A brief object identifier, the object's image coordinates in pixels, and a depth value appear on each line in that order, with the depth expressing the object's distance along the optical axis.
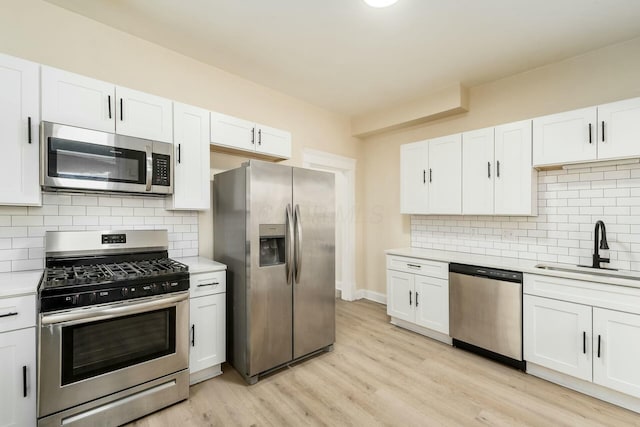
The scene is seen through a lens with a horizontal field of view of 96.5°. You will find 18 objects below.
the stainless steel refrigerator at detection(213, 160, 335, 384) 2.39
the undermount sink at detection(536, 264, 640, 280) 2.28
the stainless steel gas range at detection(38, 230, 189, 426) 1.65
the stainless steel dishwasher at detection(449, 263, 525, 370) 2.58
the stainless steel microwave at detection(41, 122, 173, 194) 1.91
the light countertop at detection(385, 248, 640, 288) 2.14
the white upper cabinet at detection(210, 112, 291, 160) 2.74
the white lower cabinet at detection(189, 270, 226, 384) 2.31
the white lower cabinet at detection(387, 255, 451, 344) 3.11
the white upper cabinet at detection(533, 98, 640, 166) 2.27
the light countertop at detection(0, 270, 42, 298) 1.59
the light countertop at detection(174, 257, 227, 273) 2.33
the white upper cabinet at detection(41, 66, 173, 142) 1.95
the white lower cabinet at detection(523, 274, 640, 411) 2.05
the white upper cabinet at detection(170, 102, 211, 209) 2.49
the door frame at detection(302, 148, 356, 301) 4.66
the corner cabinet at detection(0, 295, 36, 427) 1.58
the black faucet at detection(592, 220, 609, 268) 2.47
